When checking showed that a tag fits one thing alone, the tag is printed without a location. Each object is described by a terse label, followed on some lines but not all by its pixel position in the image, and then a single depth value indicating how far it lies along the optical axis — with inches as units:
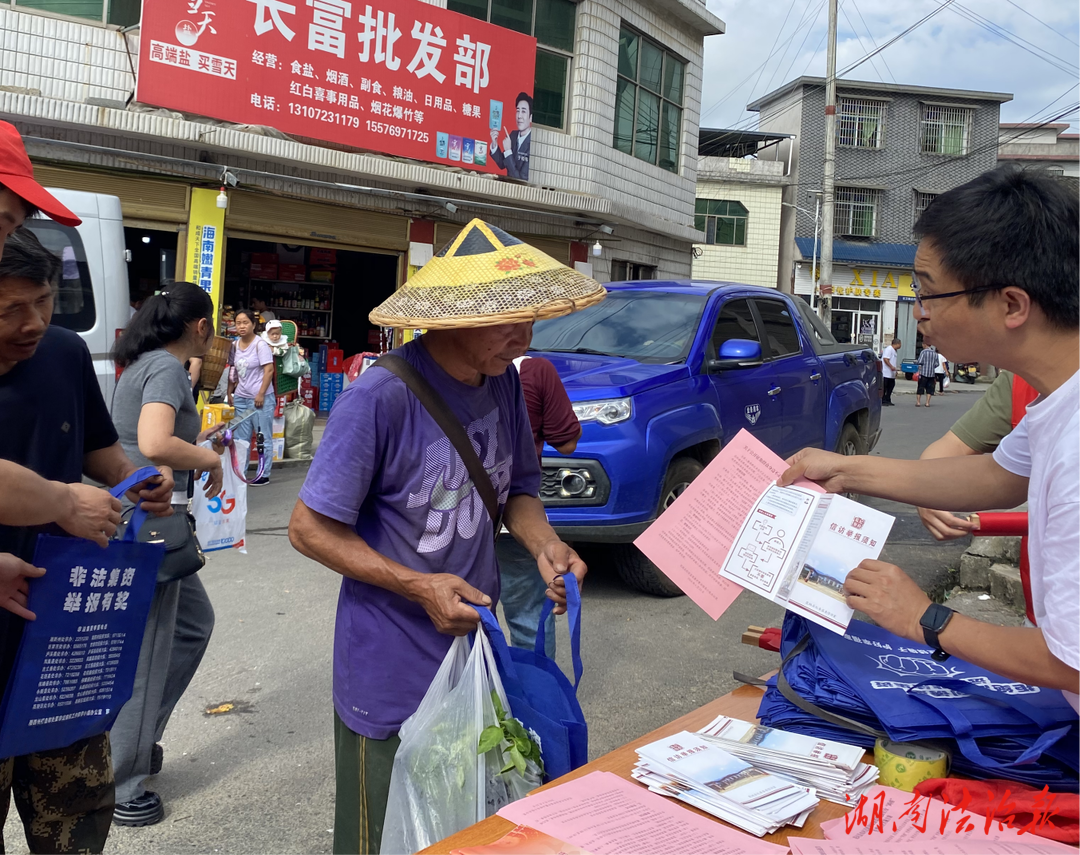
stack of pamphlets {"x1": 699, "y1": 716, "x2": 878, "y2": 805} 68.8
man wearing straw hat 80.1
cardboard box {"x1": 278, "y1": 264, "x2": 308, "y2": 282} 589.9
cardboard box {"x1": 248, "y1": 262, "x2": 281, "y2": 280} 576.4
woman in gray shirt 130.0
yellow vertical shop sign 455.8
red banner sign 425.7
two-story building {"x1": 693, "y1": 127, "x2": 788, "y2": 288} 1279.5
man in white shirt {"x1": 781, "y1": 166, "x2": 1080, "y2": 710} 56.6
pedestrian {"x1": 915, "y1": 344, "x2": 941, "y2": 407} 893.8
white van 245.8
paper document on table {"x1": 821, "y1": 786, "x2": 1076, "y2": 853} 61.5
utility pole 836.1
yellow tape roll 69.5
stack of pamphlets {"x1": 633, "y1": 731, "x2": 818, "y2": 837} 64.2
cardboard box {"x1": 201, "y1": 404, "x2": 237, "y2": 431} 237.3
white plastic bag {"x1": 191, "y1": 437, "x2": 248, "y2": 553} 157.5
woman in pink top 386.9
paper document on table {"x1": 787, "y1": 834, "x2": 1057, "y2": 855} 58.6
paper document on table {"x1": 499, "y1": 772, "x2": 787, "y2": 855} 60.3
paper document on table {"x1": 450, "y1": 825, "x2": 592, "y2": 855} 58.9
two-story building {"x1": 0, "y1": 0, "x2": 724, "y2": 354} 418.0
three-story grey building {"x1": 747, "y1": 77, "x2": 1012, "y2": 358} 1357.0
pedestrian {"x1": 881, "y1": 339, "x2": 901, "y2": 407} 908.6
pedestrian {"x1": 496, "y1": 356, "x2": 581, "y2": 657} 165.5
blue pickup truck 215.3
